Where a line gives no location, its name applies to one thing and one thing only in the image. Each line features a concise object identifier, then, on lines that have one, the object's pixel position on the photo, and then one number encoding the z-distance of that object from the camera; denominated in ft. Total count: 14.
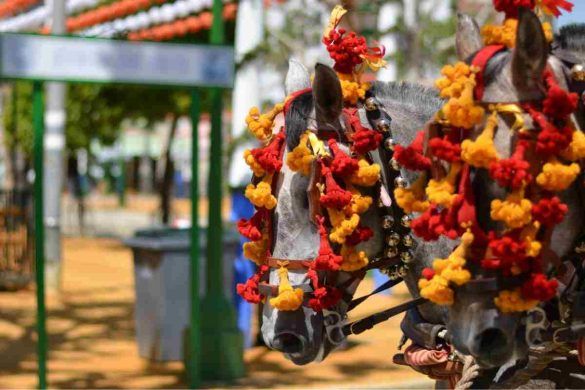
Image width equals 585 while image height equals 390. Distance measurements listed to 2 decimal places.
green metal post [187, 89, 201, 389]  27.20
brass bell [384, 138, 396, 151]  12.79
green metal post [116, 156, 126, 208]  122.25
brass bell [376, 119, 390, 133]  12.89
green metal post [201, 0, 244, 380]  28.68
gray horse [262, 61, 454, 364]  12.14
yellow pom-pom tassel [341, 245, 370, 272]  12.11
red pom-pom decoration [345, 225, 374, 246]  12.10
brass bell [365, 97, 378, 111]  13.19
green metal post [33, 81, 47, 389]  25.03
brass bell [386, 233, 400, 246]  12.66
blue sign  24.09
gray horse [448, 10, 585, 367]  9.44
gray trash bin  30.96
